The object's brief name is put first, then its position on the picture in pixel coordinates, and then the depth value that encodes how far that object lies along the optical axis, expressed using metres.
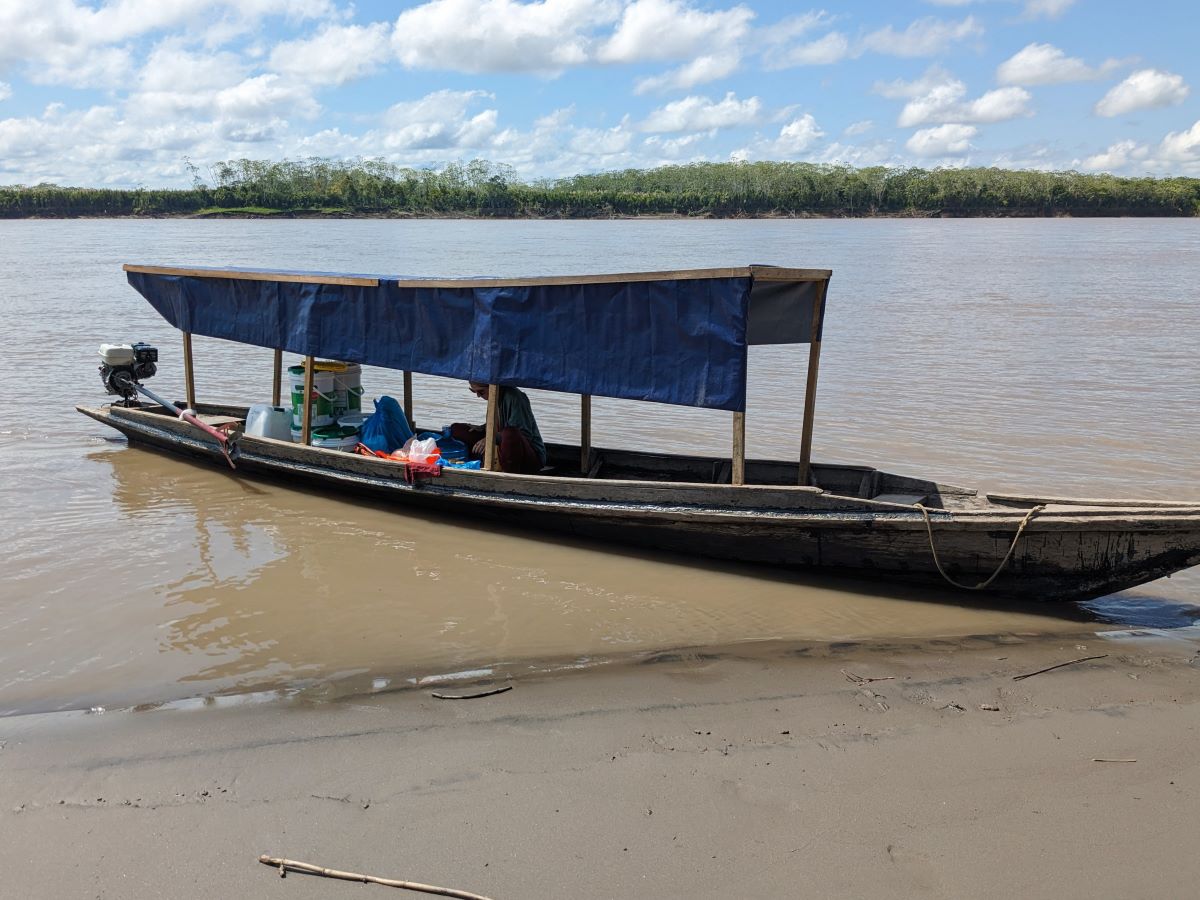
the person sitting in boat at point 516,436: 8.12
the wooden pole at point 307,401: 8.95
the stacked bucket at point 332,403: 9.29
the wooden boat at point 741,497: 6.02
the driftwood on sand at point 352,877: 3.54
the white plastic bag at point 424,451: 8.53
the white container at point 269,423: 9.61
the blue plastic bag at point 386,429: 9.02
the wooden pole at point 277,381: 10.23
